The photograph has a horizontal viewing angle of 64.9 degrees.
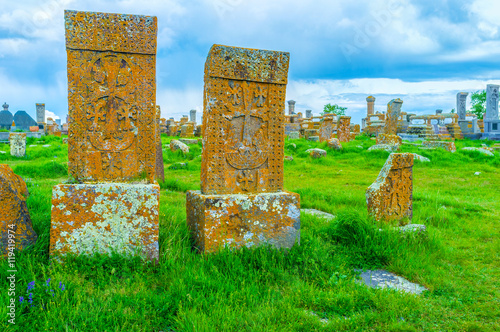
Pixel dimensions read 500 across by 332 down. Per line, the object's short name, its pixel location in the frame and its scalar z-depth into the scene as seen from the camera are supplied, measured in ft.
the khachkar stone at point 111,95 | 11.24
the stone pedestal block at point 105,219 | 10.81
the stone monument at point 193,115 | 148.77
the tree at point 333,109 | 164.35
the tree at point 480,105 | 153.40
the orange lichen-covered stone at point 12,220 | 10.62
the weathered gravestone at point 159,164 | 26.08
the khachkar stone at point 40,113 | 120.26
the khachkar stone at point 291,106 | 161.56
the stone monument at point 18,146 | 42.37
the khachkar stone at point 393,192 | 16.16
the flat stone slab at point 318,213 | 18.16
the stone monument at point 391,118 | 58.80
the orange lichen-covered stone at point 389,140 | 43.65
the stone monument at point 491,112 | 83.46
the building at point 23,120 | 117.19
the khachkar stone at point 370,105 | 139.66
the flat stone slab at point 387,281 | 10.82
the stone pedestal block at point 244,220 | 11.80
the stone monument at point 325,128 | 65.30
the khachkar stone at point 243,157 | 12.05
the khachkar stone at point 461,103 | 106.78
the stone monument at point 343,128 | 67.33
